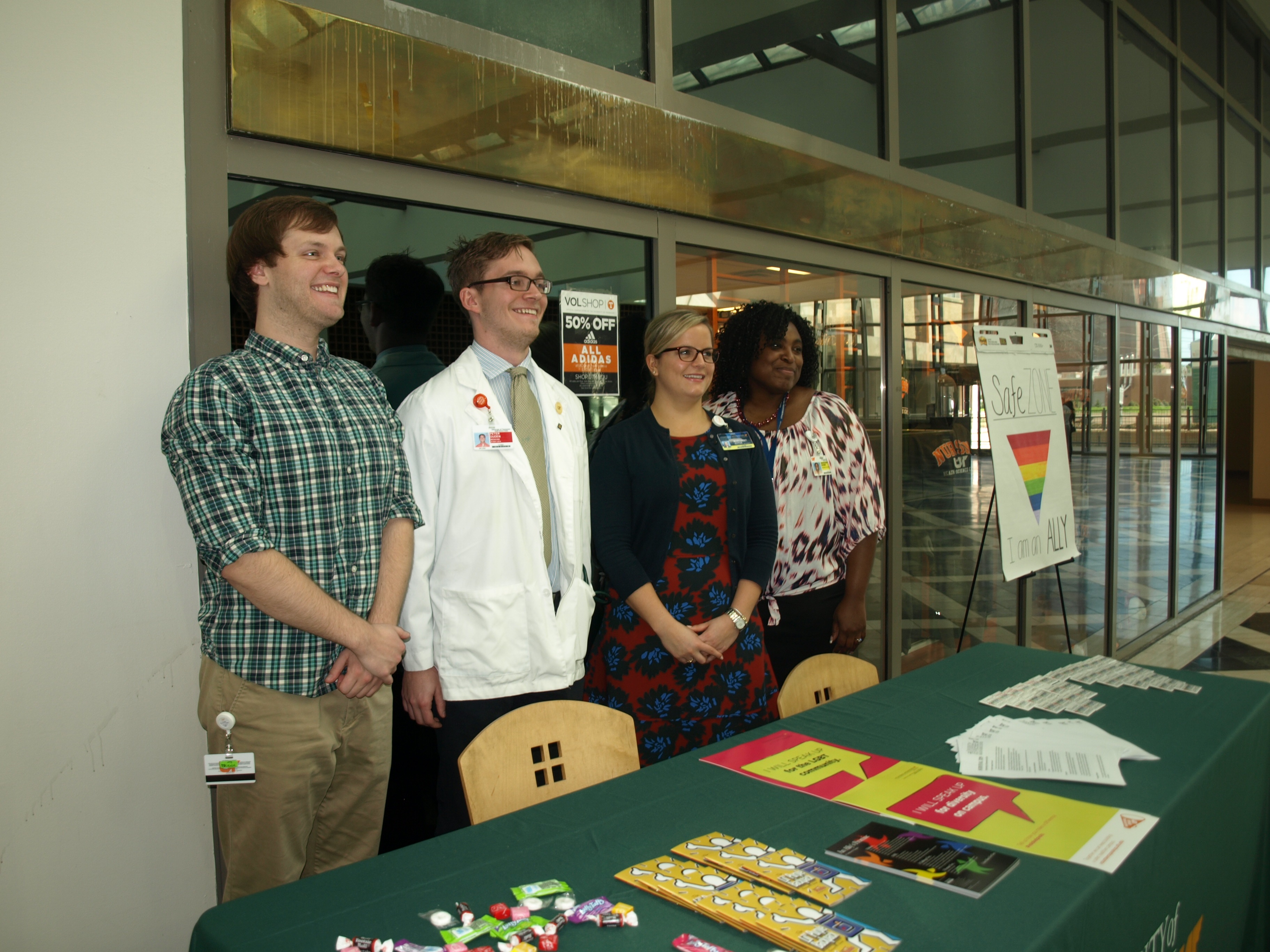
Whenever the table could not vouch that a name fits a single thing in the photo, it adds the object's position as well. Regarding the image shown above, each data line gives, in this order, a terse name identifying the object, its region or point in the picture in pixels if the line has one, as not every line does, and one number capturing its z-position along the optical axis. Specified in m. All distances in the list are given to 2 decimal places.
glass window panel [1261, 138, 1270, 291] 8.10
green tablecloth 1.02
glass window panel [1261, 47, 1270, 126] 8.07
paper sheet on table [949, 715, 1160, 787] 1.49
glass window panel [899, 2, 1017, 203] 4.00
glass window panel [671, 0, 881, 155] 2.99
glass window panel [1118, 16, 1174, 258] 5.73
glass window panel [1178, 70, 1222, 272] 6.65
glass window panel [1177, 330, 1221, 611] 6.72
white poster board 3.45
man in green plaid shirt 1.47
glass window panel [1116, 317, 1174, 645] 5.74
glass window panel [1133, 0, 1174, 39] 5.80
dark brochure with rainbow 1.11
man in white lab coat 1.86
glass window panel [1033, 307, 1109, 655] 5.16
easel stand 3.33
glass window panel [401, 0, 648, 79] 2.29
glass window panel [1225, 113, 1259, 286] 7.42
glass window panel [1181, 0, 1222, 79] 6.49
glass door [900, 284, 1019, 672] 3.99
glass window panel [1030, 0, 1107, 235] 4.87
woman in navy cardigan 2.13
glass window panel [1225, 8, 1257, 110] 7.29
